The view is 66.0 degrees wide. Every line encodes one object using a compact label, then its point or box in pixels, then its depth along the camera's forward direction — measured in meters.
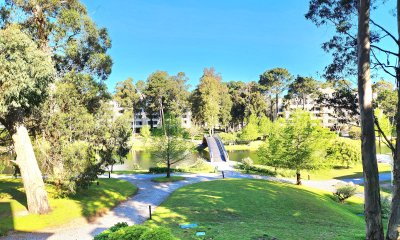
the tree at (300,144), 24.58
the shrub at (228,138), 65.19
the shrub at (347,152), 37.28
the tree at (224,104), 73.66
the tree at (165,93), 74.56
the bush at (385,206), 17.13
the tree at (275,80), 71.75
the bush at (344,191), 21.06
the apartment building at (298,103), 78.88
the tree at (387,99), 63.04
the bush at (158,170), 31.50
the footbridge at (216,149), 42.79
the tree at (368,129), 8.28
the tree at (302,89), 71.36
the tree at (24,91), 11.59
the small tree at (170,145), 28.12
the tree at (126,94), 76.50
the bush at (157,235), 5.32
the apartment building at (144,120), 91.38
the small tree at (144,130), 62.96
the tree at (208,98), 63.75
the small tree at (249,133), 61.75
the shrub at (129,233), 5.77
